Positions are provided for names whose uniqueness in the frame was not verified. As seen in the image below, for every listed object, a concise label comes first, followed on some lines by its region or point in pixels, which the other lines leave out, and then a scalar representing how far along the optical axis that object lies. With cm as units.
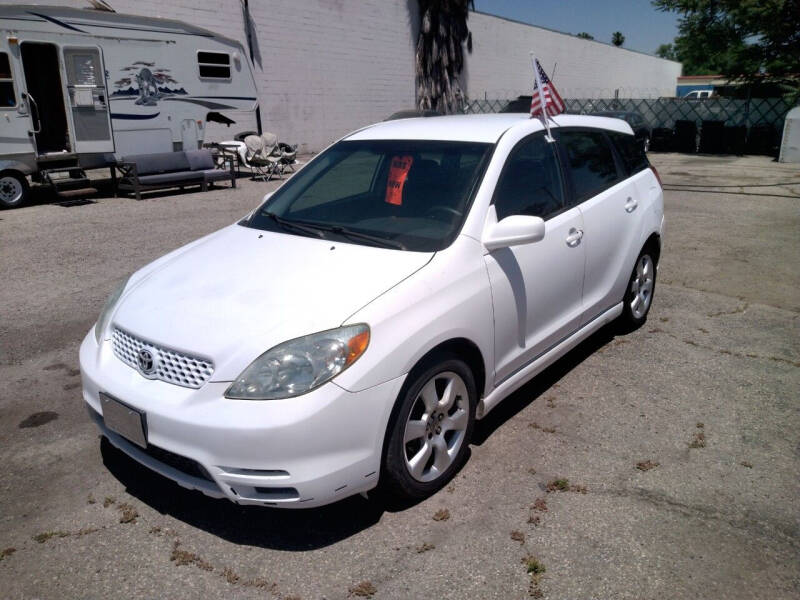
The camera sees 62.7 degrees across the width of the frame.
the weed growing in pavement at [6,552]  276
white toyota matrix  260
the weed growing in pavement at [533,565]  264
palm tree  2505
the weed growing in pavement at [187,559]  270
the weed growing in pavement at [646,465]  337
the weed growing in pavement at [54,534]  287
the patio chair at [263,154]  1584
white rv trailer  1123
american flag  417
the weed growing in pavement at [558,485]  319
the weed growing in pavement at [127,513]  298
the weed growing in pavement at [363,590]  253
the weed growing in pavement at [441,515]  297
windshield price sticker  371
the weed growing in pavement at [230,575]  261
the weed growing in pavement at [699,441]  358
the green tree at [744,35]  2339
